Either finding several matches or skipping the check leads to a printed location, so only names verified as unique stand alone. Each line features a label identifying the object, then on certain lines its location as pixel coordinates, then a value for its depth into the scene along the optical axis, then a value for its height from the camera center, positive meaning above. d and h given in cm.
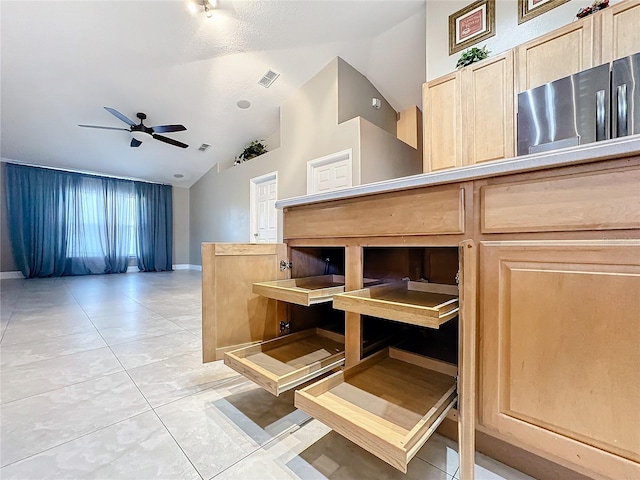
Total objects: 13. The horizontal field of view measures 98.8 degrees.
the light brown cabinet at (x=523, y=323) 64 -25
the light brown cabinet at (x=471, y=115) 221 +105
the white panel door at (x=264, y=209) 514 +56
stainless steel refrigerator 161 +83
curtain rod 585 +164
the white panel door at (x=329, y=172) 366 +91
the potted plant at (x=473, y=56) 239 +158
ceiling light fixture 290 +251
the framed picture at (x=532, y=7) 212 +180
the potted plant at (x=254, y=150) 568 +183
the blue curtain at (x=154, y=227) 753 +32
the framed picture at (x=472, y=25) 243 +195
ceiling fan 432 +179
